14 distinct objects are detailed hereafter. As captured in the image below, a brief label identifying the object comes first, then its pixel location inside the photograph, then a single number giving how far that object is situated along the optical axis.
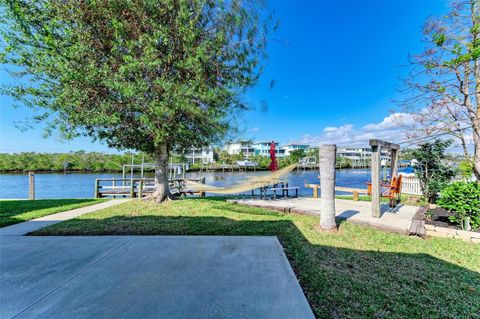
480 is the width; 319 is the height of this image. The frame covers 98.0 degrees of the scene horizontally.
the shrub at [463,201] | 3.55
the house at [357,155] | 58.86
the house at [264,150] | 58.06
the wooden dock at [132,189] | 8.98
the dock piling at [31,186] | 8.64
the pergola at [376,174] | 4.34
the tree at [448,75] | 3.61
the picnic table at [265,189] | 6.66
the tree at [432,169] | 6.50
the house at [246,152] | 51.03
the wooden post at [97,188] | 9.03
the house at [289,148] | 62.27
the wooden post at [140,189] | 7.55
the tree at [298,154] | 43.00
